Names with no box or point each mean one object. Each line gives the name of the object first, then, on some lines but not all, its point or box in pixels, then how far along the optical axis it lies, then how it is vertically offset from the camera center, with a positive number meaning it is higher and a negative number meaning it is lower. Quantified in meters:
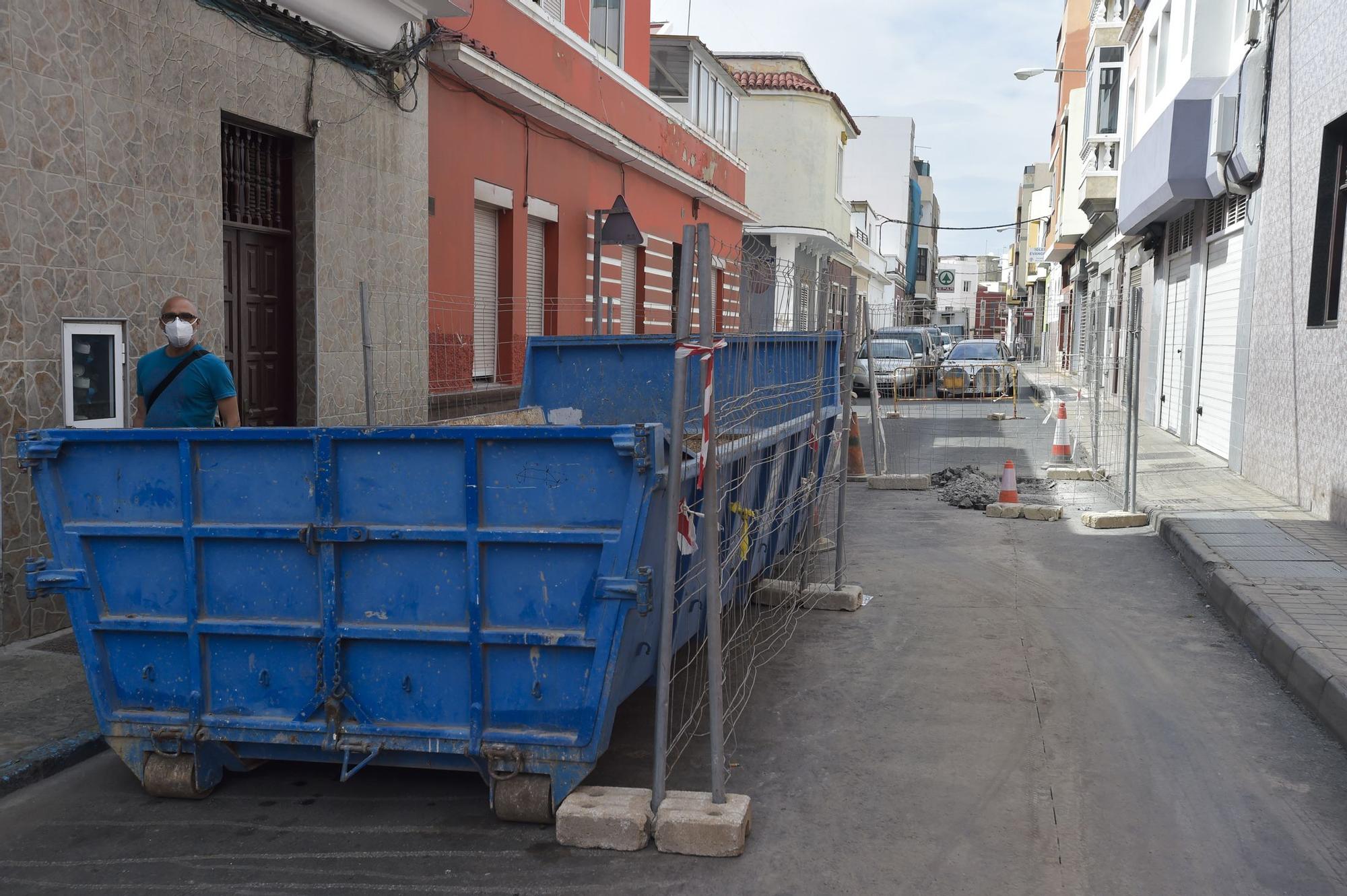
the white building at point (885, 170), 71.38 +10.75
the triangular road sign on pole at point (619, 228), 15.41 +1.54
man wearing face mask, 6.06 -0.26
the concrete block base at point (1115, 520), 11.23 -1.63
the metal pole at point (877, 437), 14.57 -1.15
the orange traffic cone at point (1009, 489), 12.20 -1.47
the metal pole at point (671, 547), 4.23 -0.74
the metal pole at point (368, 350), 7.92 -0.09
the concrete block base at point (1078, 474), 14.73 -1.56
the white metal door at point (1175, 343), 19.08 +0.14
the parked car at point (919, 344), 22.39 +0.07
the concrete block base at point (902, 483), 14.10 -1.65
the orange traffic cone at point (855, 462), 14.80 -1.48
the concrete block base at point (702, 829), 4.10 -1.71
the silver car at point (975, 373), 22.30 -0.52
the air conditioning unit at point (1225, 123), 14.25 +2.82
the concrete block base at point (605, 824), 4.17 -1.72
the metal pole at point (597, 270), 11.53 +0.77
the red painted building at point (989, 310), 94.08 +3.27
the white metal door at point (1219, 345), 15.07 +0.10
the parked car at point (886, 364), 25.04 -0.39
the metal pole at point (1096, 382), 14.03 -0.40
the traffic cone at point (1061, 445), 16.02 -1.31
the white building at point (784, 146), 34.84 +5.92
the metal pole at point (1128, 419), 11.23 -0.66
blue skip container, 4.25 -0.95
